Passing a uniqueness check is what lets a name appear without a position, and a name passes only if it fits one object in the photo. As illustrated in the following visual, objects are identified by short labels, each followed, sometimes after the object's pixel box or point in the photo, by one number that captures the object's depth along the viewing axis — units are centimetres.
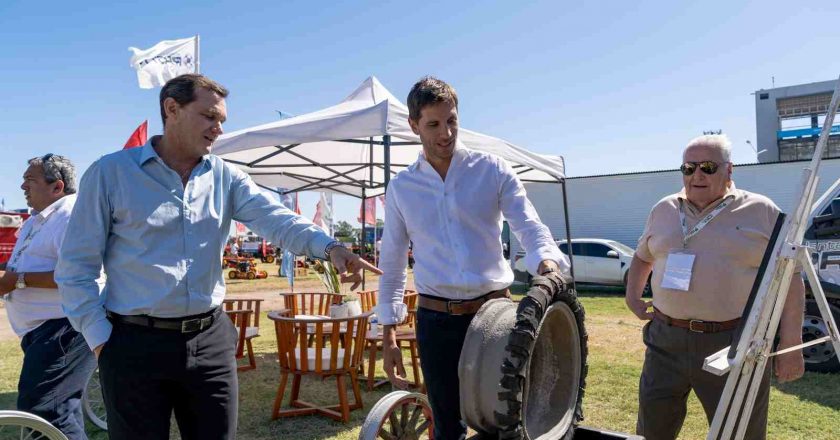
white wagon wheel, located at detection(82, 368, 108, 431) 468
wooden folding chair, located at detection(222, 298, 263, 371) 603
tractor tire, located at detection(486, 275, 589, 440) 153
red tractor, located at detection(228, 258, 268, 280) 2266
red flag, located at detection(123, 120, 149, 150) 684
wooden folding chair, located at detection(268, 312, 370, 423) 468
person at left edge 290
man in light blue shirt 193
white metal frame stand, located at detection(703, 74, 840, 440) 172
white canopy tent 555
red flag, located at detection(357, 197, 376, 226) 2019
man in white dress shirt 221
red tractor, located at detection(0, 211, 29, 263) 1145
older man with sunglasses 248
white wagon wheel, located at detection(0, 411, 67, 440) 248
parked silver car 1428
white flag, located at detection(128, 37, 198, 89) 898
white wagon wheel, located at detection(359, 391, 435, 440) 303
